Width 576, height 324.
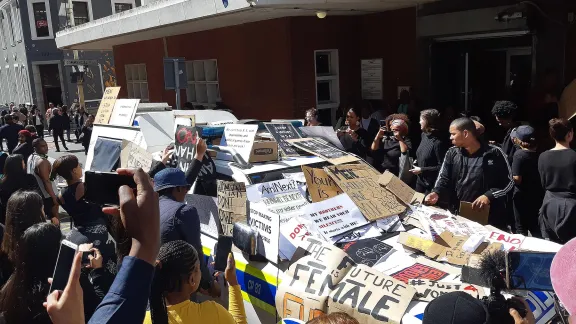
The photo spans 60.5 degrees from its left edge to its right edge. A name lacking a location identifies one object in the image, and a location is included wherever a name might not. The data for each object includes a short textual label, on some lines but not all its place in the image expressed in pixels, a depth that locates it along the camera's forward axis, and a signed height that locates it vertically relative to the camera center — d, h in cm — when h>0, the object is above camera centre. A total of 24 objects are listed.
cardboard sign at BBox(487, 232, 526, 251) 363 -125
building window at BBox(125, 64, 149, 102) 1673 +32
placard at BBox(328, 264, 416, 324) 288 -131
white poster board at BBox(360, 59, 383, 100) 1080 -1
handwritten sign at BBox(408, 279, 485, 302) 297 -130
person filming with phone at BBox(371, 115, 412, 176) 621 -87
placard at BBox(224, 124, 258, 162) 476 -52
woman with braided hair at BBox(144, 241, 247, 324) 246 -102
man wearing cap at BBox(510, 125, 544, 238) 541 -125
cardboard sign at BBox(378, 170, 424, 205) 449 -103
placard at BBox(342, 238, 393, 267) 358 -127
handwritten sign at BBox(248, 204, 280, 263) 361 -109
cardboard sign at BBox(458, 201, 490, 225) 463 -131
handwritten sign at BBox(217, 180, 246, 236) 407 -97
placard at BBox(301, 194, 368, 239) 382 -106
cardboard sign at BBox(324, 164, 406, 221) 419 -99
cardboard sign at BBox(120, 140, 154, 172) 549 -76
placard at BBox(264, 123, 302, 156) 523 -57
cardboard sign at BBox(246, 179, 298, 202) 423 -91
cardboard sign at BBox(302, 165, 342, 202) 434 -92
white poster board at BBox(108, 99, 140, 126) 731 -31
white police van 362 -82
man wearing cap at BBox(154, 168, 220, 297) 354 -92
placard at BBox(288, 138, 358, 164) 490 -72
